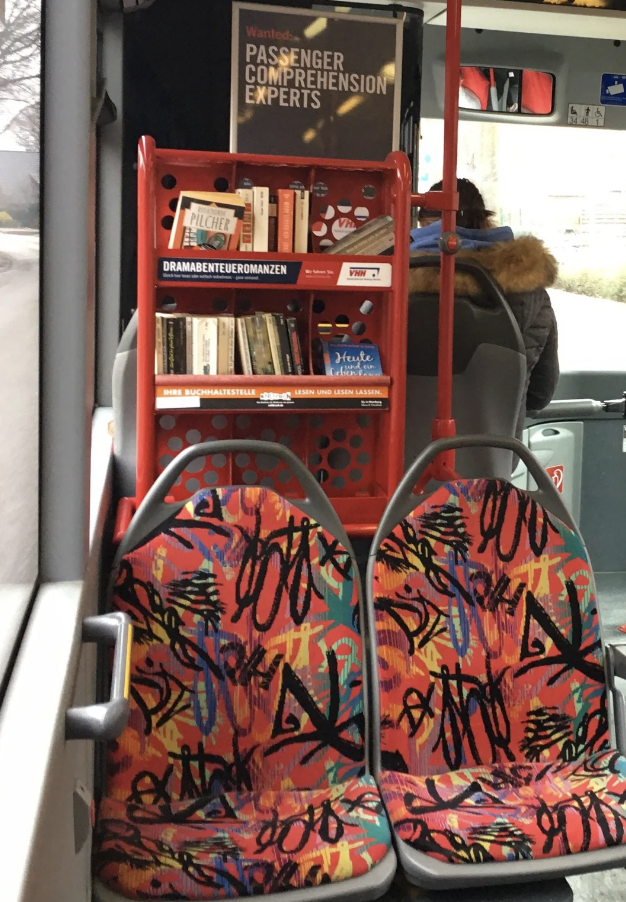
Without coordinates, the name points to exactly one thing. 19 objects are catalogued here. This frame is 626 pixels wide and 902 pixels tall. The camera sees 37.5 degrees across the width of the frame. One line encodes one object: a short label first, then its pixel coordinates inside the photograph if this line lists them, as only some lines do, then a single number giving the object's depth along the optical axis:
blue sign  3.94
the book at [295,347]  2.13
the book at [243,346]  2.09
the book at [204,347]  2.06
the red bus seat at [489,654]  1.81
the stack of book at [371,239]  2.12
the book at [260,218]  2.08
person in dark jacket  2.57
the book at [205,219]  2.00
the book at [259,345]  2.10
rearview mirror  3.82
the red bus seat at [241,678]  1.70
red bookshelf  2.02
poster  2.38
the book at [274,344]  2.11
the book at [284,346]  2.12
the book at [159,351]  2.06
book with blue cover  2.14
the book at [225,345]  2.07
